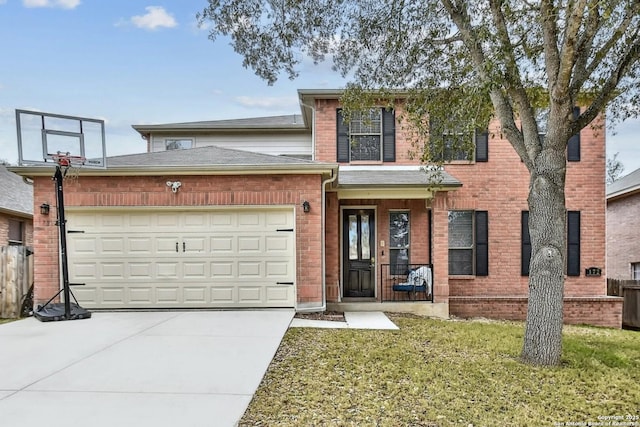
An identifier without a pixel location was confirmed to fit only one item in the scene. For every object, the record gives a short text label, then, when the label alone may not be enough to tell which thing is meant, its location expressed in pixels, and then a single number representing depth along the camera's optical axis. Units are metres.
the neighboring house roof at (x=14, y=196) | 13.30
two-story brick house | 8.84
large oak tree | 5.62
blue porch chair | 10.35
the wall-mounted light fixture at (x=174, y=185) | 8.80
